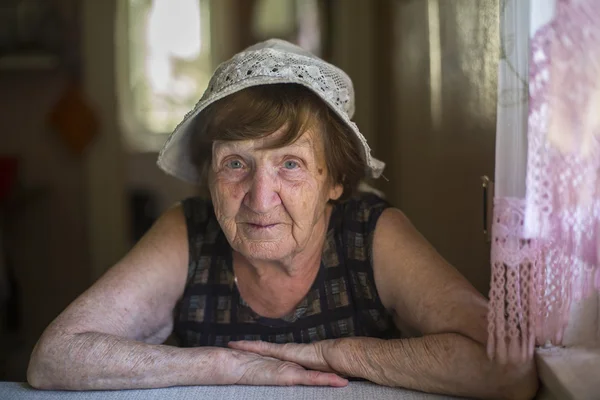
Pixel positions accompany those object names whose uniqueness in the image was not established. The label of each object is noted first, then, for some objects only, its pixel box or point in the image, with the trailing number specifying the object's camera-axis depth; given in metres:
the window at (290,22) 4.12
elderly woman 1.26
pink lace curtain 0.91
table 1.20
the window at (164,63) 4.38
